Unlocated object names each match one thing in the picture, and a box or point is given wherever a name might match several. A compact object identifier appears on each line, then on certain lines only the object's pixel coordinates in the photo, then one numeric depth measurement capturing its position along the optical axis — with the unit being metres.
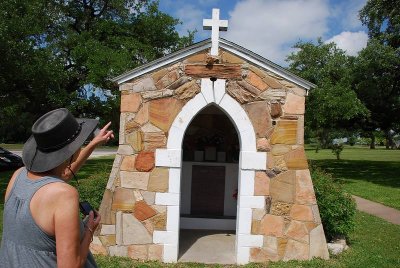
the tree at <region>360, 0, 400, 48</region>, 19.05
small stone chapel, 6.62
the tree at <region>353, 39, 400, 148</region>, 18.22
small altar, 9.53
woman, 2.03
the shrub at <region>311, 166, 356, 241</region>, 7.42
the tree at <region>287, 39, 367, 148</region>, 17.47
